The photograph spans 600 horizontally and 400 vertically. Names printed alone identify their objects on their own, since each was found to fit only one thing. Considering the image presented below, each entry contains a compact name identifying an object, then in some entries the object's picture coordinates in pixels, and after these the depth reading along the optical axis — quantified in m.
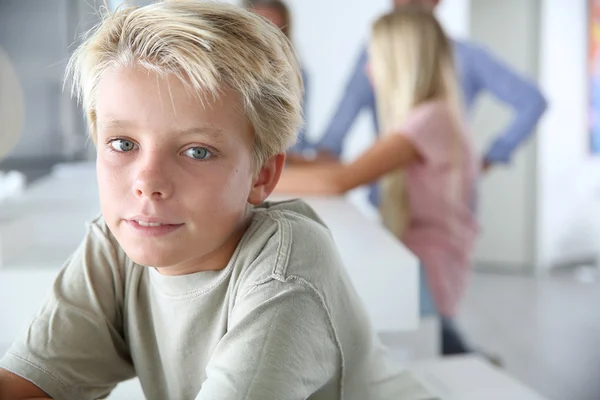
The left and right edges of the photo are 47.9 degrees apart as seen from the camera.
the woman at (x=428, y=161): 1.37
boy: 0.48
